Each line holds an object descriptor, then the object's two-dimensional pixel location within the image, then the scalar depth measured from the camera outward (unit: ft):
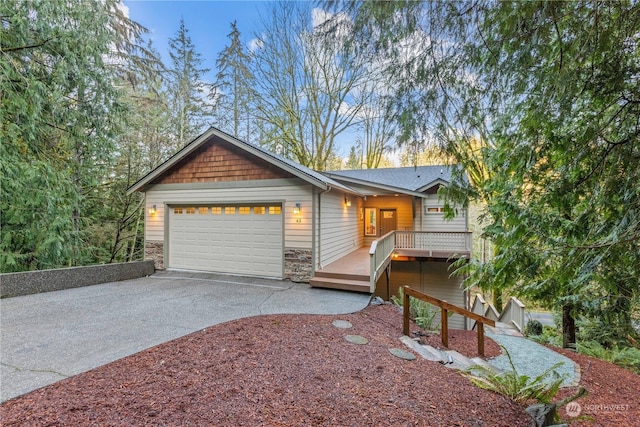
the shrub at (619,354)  16.81
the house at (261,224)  25.39
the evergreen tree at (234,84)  53.52
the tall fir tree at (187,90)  49.03
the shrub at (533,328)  31.76
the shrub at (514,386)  9.66
